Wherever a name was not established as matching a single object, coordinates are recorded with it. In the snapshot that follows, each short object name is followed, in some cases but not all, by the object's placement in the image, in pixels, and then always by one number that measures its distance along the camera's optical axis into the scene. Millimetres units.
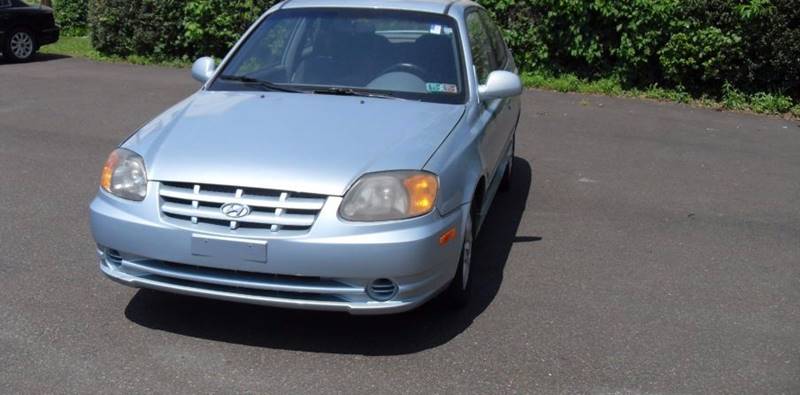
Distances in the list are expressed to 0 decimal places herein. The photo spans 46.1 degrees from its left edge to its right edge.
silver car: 4281
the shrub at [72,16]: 19859
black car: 15508
